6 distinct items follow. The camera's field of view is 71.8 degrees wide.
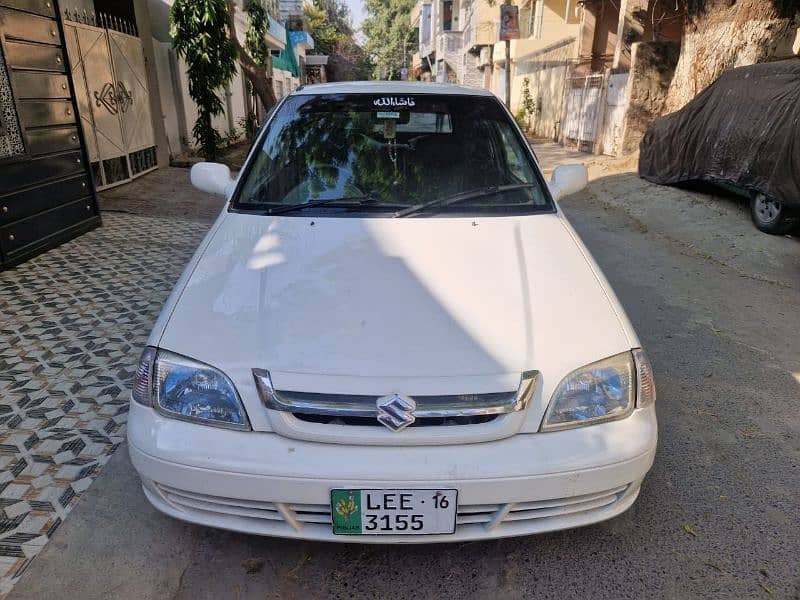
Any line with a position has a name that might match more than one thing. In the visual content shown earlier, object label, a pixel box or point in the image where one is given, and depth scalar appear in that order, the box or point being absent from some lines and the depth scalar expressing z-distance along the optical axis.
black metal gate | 4.87
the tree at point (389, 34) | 57.72
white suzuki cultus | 1.71
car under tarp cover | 5.77
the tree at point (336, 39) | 43.00
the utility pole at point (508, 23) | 14.12
